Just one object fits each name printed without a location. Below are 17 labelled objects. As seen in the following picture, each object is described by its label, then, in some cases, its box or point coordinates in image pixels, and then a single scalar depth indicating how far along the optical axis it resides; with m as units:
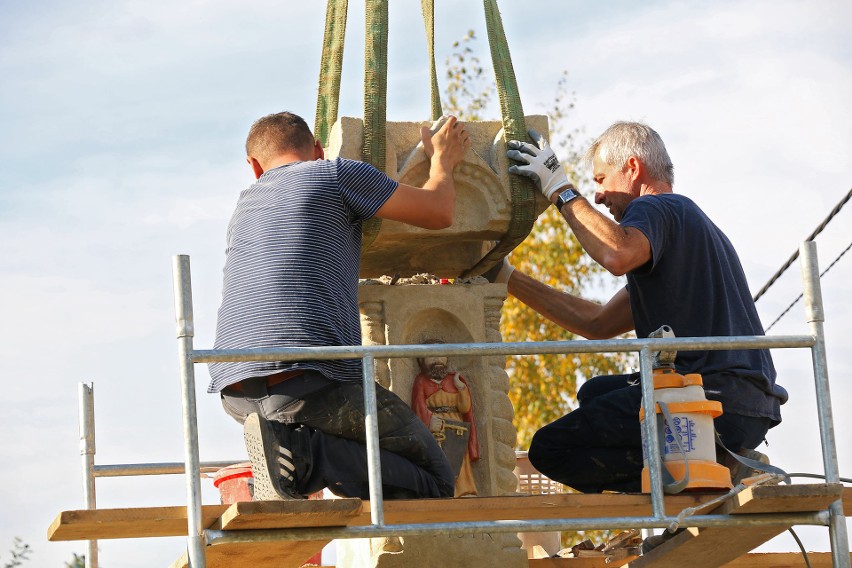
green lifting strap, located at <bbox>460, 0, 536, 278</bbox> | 12.62
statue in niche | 12.48
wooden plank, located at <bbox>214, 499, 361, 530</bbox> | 8.61
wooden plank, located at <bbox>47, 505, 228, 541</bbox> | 8.89
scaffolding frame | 8.82
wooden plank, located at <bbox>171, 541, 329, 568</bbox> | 9.52
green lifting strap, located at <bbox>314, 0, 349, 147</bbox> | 13.11
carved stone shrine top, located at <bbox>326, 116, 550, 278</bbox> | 12.30
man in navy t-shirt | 11.10
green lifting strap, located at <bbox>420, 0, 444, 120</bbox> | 13.81
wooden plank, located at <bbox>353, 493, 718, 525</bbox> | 9.59
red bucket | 12.23
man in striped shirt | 9.87
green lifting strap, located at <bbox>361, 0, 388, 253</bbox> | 12.10
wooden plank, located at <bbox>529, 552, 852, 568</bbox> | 12.24
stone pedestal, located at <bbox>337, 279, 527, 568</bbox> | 12.34
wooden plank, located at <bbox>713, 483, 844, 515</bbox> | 9.27
